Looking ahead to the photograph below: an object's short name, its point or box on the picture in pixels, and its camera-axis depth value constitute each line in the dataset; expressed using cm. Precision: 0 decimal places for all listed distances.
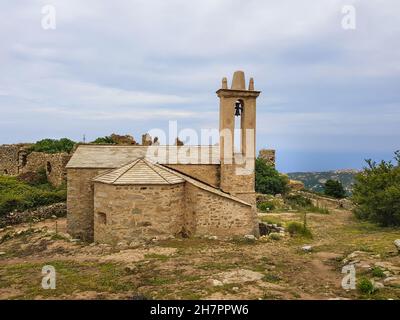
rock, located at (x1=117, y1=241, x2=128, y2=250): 1278
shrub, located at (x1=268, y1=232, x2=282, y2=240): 1382
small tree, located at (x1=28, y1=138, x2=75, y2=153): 3037
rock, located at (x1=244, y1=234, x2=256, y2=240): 1360
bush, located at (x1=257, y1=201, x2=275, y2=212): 2411
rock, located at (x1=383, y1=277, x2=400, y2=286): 829
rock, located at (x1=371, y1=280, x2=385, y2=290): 811
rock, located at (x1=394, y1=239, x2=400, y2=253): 1071
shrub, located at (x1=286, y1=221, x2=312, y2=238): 1502
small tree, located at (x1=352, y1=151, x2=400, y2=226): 1666
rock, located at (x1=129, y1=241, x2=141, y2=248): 1281
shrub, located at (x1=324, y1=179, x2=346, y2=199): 3269
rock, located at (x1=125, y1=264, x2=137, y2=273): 1002
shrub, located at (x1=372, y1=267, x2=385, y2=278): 895
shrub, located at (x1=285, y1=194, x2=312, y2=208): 2644
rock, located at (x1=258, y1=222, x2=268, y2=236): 1606
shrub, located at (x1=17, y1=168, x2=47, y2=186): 2738
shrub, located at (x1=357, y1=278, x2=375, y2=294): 801
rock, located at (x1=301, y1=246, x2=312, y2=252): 1233
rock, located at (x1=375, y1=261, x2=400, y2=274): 921
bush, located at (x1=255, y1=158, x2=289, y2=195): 3162
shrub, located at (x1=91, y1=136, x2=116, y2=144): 3228
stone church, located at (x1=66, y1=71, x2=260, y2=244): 1355
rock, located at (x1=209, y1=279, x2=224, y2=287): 847
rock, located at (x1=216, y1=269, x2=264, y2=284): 883
